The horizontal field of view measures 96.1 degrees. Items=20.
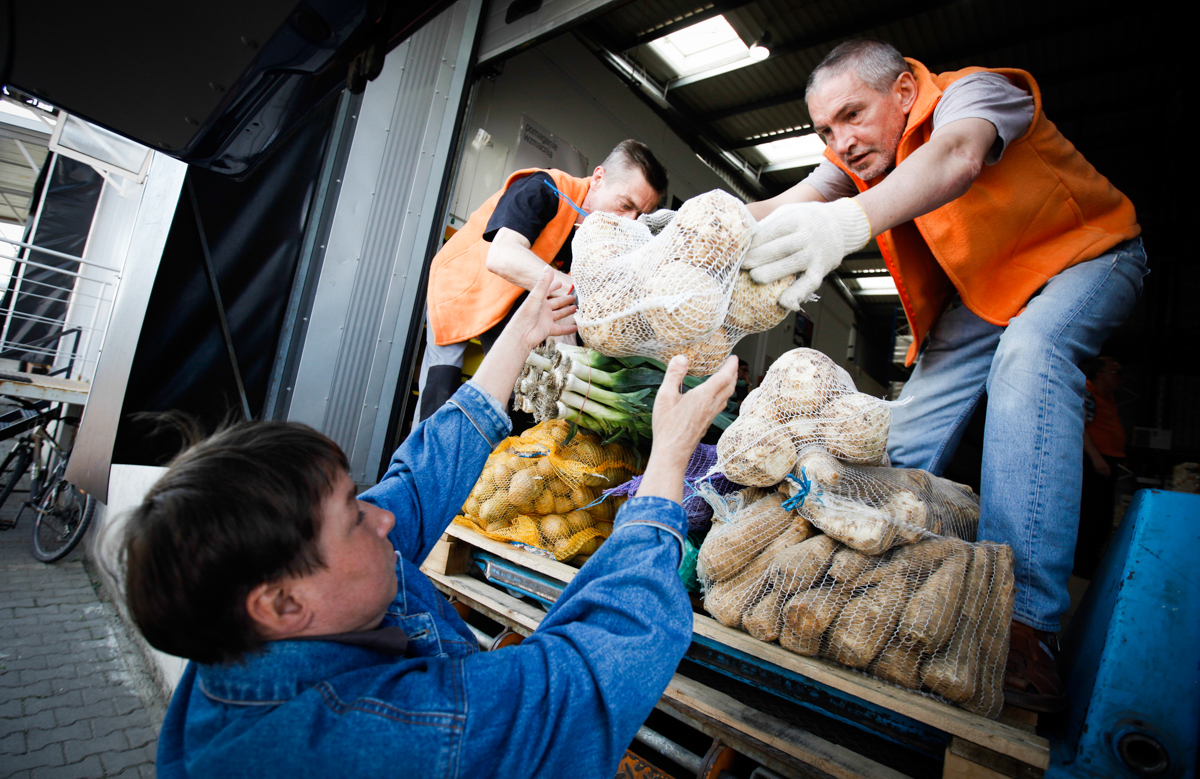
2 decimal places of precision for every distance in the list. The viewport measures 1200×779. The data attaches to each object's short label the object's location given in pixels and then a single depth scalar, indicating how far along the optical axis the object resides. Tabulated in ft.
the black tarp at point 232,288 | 11.59
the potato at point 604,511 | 8.10
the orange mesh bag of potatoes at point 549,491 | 7.77
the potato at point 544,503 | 8.11
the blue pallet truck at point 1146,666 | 3.60
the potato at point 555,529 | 7.77
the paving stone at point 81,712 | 8.38
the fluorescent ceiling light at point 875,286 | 40.94
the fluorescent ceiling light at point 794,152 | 23.99
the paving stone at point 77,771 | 7.22
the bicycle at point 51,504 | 14.62
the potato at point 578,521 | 7.91
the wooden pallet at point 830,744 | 3.62
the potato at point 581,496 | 8.05
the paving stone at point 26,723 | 7.95
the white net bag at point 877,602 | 4.11
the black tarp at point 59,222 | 26.12
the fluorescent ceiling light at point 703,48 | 18.33
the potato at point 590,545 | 7.55
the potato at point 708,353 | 4.75
